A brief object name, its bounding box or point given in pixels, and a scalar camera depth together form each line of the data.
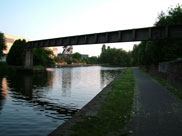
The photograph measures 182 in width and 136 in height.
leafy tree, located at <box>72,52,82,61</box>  188.50
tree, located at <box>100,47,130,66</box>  149.48
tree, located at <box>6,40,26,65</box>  55.81
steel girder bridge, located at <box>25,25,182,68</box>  18.80
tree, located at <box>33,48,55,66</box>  61.56
